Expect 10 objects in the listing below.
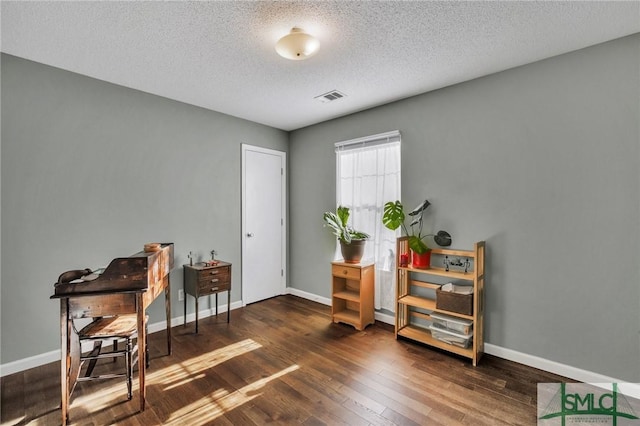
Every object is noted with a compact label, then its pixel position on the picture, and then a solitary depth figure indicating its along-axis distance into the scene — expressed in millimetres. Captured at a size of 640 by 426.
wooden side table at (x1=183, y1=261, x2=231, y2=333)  3207
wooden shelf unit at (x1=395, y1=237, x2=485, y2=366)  2559
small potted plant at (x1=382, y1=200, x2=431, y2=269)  2965
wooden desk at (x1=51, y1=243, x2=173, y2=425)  1794
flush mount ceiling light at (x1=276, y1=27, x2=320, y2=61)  1976
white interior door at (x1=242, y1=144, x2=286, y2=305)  4086
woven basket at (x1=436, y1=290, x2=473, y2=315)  2559
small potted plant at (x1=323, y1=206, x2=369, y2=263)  3412
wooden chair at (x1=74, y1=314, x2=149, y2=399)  1937
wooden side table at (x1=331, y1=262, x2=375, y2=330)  3295
